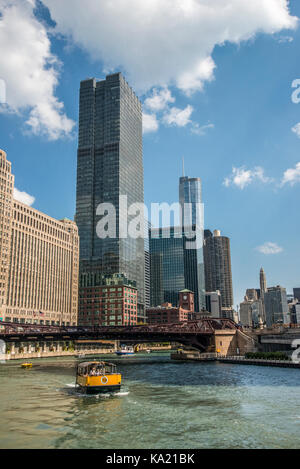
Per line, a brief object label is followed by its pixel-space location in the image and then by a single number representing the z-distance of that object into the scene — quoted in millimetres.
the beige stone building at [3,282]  195375
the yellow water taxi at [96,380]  58062
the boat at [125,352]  192750
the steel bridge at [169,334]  139500
